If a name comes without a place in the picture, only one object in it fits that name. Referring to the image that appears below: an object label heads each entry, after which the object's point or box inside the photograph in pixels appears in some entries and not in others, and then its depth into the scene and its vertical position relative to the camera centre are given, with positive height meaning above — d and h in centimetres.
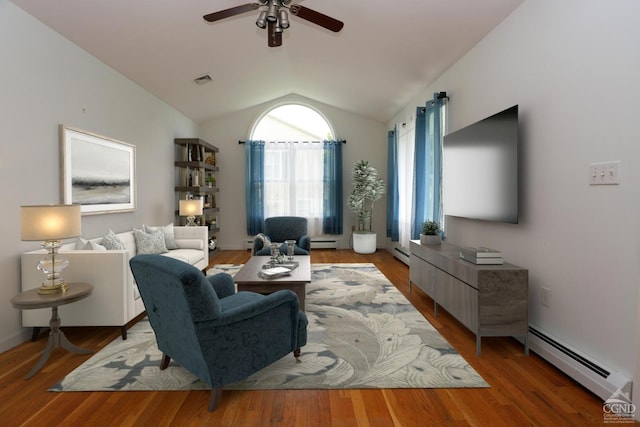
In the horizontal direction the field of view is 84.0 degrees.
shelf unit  618 +74
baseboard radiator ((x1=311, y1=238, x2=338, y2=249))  772 -66
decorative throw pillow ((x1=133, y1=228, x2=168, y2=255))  426 -35
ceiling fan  259 +149
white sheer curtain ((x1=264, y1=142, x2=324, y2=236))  768 +76
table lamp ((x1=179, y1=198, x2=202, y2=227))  564 +11
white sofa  286 -57
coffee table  308 -60
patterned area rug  222 -105
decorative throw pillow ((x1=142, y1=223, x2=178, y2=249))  477 -31
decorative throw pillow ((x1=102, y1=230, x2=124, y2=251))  349 -28
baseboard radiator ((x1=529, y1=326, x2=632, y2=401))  197 -96
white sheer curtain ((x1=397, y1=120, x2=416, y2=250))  600 +63
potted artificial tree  709 +36
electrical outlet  258 -63
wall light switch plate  201 +22
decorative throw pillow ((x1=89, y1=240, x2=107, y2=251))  318 -29
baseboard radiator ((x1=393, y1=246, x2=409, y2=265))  600 -74
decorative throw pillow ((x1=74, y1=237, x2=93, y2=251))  325 -28
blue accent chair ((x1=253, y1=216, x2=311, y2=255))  559 -24
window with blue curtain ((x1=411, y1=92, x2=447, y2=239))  437 +65
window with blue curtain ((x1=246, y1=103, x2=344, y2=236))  755 +75
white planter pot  712 -60
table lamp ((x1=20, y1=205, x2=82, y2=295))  242 -11
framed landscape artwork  339 +46
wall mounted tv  281 +39
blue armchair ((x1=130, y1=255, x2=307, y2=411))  183 -64
